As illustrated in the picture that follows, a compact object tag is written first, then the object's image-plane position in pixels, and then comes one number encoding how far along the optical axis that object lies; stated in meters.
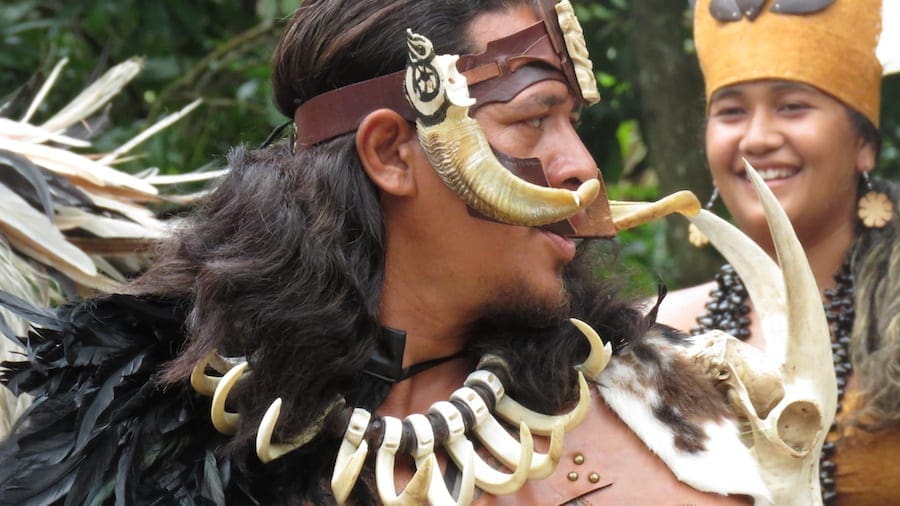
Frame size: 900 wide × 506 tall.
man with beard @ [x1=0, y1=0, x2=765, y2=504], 4.55
